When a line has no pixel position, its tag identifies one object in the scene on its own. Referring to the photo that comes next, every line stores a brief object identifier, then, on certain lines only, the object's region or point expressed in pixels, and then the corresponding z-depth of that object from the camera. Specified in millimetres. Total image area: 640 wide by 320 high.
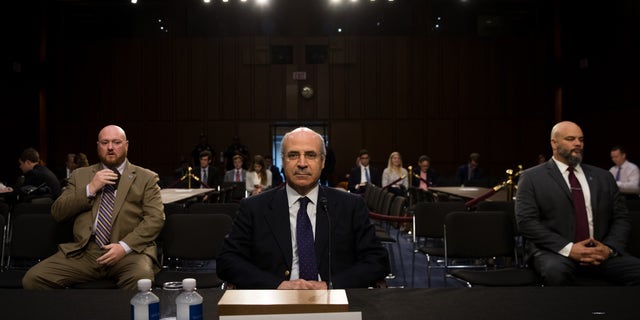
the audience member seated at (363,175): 10469
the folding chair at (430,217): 5008
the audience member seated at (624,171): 7988
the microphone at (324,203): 2076
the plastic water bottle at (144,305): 1469
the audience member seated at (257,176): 9383
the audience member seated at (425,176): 9984
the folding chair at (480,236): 3939
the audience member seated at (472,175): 9953
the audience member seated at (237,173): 9961
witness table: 1696
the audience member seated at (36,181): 7117
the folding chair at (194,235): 3814
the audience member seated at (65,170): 11359
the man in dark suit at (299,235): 2369
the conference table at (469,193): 6941
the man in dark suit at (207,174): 9562
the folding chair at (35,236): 3725
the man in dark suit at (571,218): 3346
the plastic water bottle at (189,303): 1434
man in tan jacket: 3348
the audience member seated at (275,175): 11412
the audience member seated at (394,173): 9906
